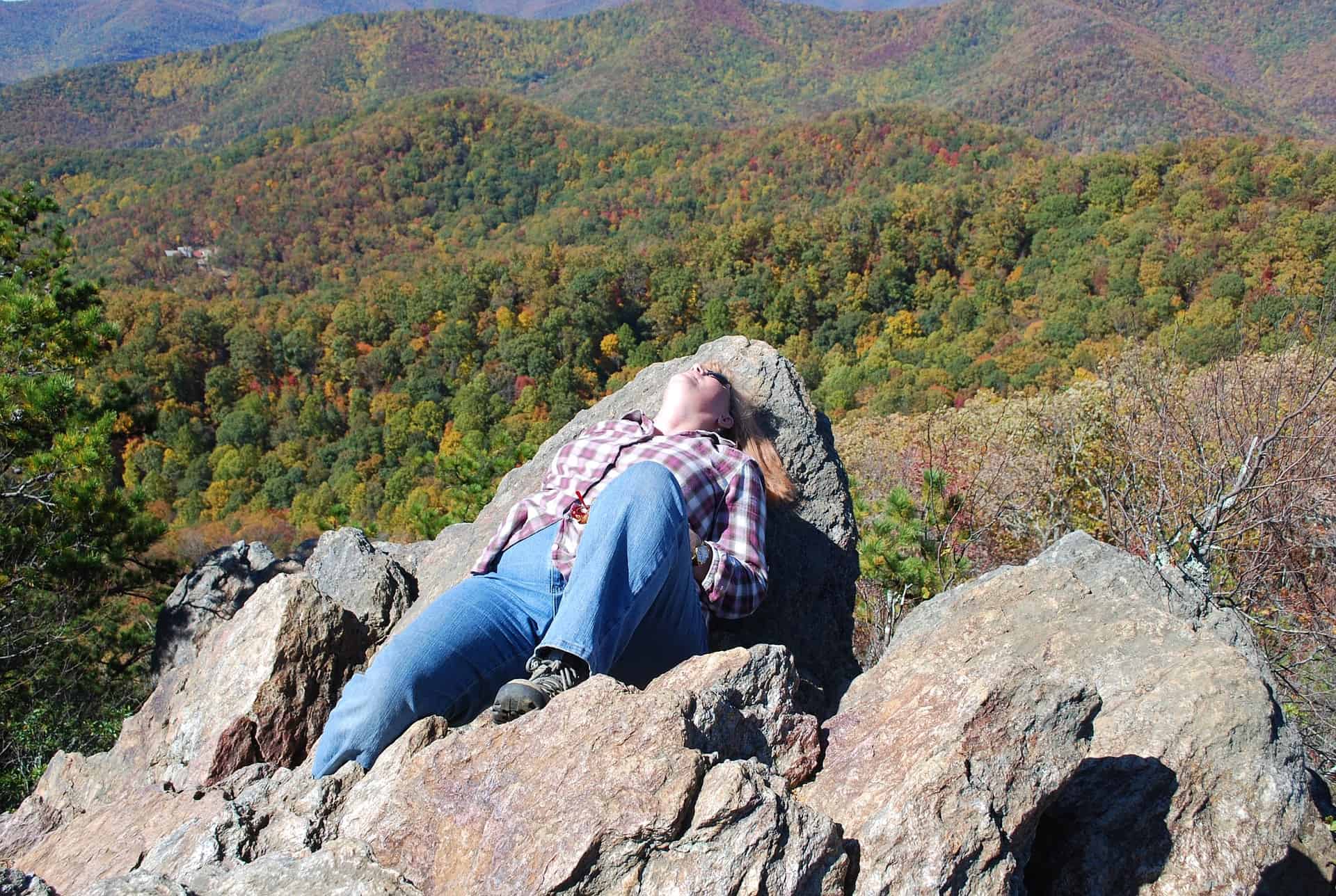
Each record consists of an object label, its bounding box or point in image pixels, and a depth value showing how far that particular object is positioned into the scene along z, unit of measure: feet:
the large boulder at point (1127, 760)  6.12
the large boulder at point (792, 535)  10.87
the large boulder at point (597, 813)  5.00
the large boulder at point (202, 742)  7.40
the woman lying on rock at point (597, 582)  7.25
